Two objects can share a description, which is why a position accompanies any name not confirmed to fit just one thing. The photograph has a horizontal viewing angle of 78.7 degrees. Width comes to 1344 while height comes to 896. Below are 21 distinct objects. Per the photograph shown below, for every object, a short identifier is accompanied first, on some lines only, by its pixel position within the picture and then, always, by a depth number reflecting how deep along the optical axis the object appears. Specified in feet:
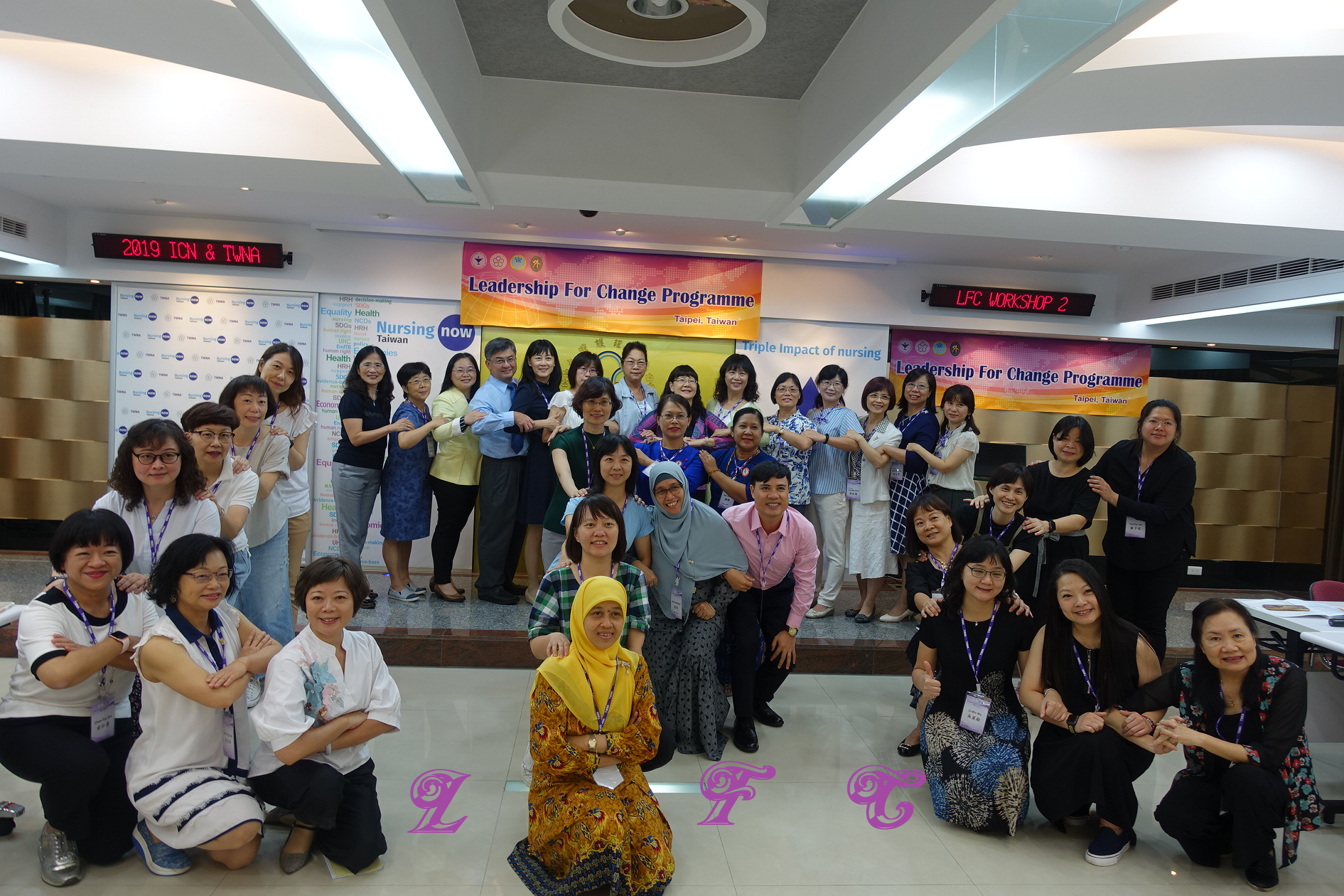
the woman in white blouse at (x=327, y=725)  8.32
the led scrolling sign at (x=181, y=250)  20.42
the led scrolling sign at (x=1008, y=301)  22.33
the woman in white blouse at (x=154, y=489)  9.39
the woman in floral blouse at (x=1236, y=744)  9.11
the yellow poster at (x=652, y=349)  21.68
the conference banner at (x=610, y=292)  21.48
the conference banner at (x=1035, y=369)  23.36
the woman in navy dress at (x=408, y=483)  17.08
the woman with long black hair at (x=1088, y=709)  9.70
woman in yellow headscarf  8.18
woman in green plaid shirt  10.18
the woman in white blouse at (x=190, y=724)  8.07
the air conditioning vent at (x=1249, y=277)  17.17
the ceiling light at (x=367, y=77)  6.63
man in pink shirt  12.25
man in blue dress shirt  17.30
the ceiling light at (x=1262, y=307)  17.57
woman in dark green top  15.10
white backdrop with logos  20.88
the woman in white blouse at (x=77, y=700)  8.13
